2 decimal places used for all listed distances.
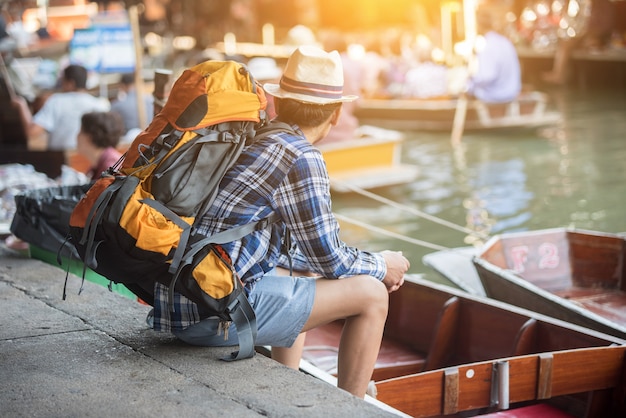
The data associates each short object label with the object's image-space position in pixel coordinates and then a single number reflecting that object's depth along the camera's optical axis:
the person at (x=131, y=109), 8.91
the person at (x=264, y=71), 9.43
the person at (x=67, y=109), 8.03
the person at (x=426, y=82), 14.75
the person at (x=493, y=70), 13.25
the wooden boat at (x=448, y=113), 14.02
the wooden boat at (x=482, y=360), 3.51
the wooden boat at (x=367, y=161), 9.65
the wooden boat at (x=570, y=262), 5.80
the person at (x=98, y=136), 5.19
